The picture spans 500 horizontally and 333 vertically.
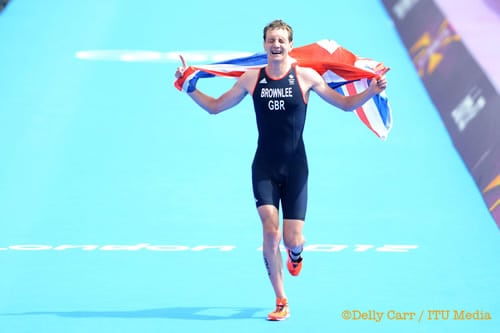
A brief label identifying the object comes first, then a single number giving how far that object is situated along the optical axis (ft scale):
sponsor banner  75.10
